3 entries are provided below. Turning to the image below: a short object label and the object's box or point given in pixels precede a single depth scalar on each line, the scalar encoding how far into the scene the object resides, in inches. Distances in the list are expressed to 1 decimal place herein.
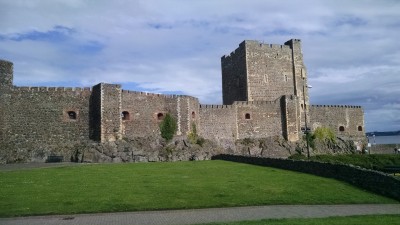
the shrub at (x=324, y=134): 1919.3
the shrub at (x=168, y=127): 1387.2
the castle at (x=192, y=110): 1214.9
